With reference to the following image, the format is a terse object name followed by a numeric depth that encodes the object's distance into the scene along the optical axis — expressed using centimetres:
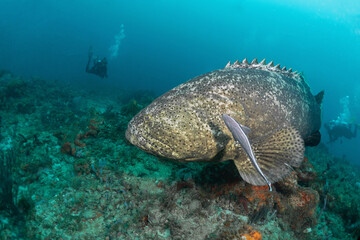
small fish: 148
